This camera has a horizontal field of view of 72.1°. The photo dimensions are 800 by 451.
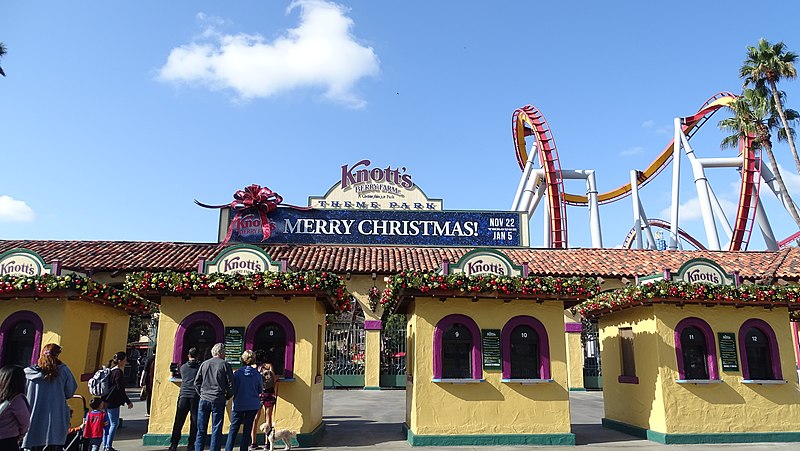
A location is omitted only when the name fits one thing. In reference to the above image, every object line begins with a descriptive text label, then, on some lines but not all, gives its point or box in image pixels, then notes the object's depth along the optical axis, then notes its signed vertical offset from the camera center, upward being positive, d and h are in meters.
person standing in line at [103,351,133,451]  8.95 -0.86
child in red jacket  8.09 -1.14
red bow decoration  24.24 +6.31
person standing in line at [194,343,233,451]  8.08 -0.61
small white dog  9.51 -1.46
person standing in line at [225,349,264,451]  8.36 -0.77
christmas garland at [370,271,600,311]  10.27 +1.23
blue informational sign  24.16 +5.29
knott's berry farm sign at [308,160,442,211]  25.30 +7.16
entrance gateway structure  10.20 +0.33
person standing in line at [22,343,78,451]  5.89 -0.61
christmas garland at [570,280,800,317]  10.74 +1.17
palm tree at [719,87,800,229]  26.11 +11.13
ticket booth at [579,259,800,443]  10.77 -0.13
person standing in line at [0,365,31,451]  5.08 -0.58
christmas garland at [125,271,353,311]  10.08 +1.18
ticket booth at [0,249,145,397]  10.44 +0.73
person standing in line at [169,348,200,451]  9.16 -0.86
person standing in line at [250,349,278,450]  9.76 -0.71
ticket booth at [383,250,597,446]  10.30 -0.05
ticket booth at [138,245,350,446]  10.12 +0.51
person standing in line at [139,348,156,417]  12.81 -0.60
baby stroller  7.67 -1.29
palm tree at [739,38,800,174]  25.38 +13.10
